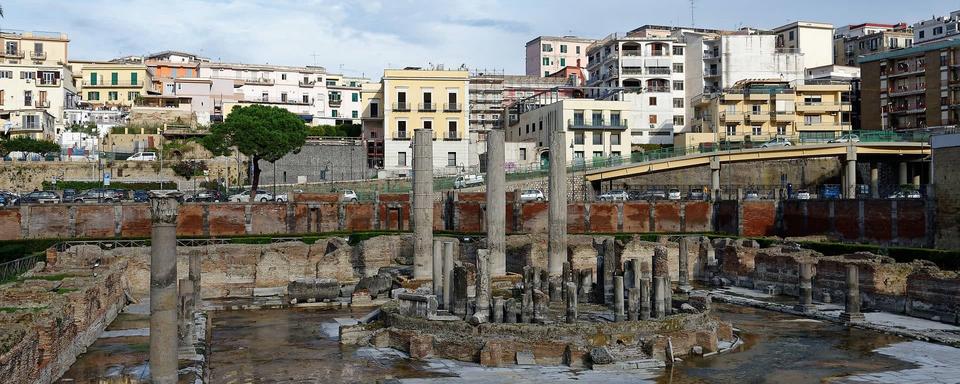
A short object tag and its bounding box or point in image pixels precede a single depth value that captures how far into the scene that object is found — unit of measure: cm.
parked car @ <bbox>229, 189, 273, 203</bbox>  6669
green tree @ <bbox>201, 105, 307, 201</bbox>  7112
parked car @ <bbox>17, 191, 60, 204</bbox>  6256
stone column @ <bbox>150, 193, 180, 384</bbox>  2008
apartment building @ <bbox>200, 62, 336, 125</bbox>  10494
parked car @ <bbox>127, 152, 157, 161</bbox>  8100
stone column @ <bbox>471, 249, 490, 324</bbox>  3300
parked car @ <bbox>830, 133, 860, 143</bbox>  7562
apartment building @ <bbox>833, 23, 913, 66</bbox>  10894
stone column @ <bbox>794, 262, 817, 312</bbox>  4009
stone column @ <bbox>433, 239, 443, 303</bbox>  3924
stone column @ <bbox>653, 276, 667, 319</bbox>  3331
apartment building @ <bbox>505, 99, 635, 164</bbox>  8612
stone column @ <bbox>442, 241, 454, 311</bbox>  3638
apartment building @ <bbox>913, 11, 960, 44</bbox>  10075
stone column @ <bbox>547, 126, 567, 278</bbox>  4325
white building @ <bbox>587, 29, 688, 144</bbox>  9725
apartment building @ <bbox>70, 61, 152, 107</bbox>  10344
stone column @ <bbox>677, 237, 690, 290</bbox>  5174
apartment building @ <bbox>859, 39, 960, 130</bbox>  8444
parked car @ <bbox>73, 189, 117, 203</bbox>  6356
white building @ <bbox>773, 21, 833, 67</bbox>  10381
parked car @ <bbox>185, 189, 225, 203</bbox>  6531
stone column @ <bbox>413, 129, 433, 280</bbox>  4453
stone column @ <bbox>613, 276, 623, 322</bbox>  3362
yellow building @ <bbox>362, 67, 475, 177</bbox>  8619
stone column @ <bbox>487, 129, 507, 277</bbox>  4353
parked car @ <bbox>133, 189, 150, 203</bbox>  6472
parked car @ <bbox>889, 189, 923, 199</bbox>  5914
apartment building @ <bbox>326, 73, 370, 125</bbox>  10925
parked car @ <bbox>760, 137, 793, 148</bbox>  7844
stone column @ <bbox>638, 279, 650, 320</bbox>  3353
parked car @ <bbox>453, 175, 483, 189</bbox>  7519
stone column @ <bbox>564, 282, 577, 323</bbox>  3253
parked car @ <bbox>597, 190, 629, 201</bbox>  7100
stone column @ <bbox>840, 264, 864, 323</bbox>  3719
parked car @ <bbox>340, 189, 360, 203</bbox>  6731
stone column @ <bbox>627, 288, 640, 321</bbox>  3325
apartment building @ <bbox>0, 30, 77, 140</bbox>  8862
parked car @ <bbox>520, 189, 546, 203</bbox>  7081
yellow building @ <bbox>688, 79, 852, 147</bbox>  9131
